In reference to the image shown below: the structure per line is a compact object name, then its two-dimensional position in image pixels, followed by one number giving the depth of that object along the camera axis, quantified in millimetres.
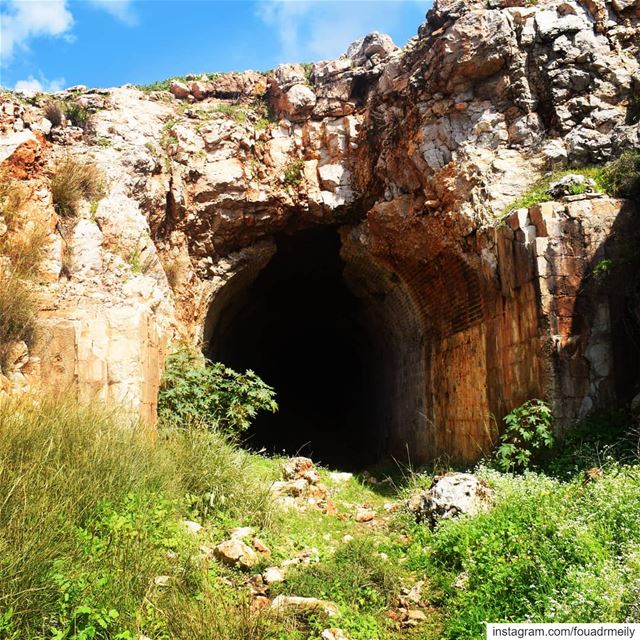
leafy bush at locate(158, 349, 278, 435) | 7742
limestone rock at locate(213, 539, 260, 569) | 4848
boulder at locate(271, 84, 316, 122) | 11219
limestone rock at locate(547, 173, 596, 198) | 7907
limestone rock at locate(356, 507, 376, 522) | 7129
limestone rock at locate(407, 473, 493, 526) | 5941
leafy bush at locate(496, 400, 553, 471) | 6875
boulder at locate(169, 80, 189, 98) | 11758
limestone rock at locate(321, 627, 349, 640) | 3863
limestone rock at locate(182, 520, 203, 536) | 4999
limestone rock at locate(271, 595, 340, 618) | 4125
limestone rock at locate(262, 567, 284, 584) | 4717
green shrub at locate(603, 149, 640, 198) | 7680
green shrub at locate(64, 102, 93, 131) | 9758
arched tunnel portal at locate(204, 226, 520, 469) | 9555
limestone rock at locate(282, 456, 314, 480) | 8430
